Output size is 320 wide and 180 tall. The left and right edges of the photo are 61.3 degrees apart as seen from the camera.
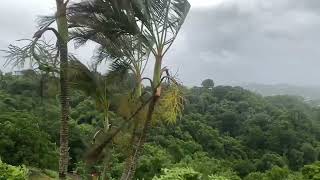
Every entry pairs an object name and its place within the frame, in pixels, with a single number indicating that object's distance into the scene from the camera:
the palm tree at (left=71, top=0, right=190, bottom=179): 3.56
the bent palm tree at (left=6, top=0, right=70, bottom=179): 3.35
